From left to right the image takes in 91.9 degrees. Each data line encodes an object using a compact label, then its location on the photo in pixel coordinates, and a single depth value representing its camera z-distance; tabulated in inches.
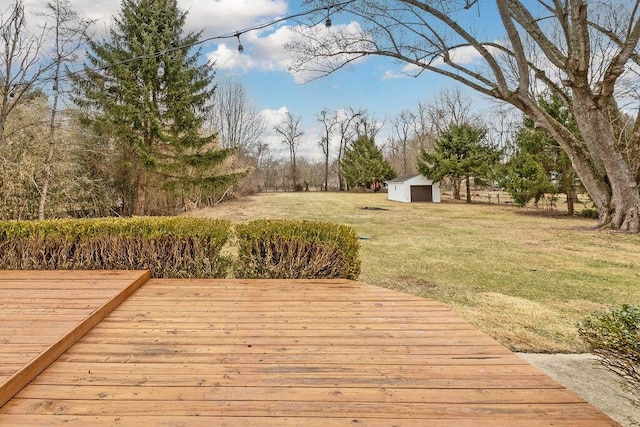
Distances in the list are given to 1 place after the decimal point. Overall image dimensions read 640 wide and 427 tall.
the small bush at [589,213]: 517.3
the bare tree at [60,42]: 299.7
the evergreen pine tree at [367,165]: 1183.6
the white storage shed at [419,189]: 848.9
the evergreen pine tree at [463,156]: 743.1
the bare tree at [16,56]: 262.7
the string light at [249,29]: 162.7
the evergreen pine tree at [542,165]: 533.3
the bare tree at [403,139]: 1389.0
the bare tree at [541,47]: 277.9
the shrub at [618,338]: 59.5
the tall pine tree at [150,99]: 395.2
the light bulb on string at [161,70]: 422.6
